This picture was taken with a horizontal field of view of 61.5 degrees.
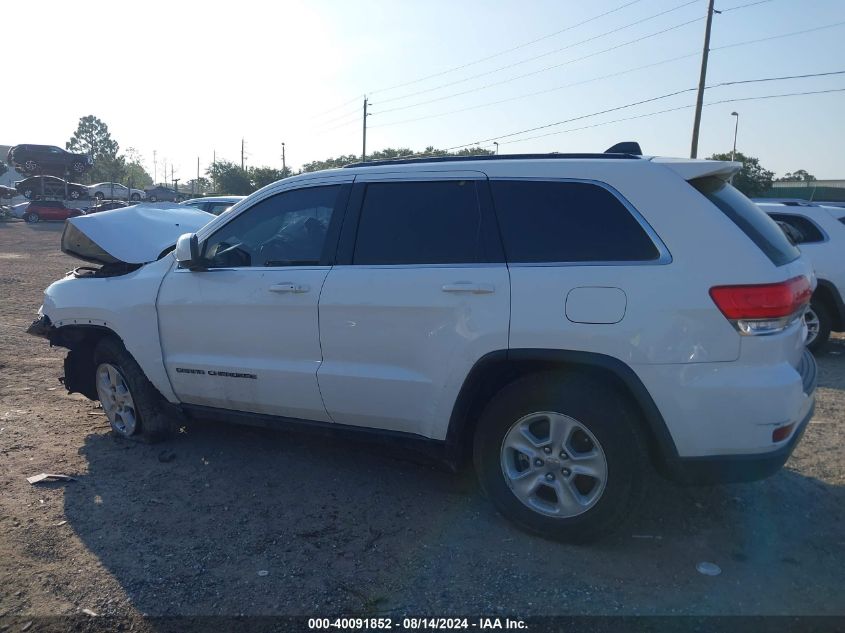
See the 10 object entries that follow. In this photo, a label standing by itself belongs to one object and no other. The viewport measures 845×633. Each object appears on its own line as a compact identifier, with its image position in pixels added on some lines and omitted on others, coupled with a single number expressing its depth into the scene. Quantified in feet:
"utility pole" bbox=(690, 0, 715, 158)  81.41
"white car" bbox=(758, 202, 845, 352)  26.37
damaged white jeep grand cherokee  10.80
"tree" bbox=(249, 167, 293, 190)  175.73
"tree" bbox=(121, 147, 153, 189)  324.80
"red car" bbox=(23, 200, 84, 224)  145.18
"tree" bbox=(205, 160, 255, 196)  199.00
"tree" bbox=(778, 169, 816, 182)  208.33
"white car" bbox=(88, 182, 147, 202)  195.74
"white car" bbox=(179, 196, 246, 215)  50.67
